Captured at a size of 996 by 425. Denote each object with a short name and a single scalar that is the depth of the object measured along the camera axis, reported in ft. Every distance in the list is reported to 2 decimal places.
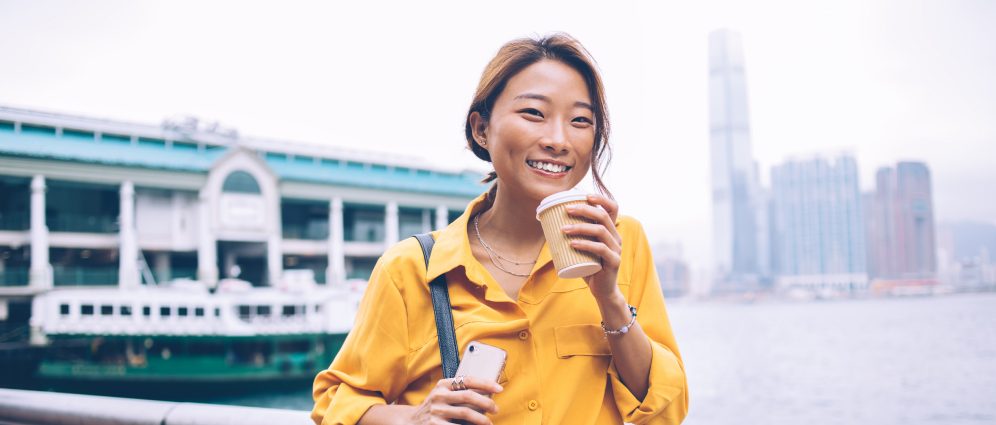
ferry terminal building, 79.77
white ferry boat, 67.56
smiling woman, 4.60
